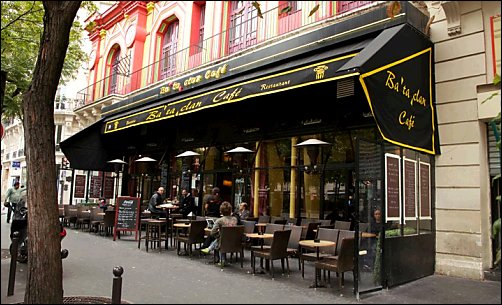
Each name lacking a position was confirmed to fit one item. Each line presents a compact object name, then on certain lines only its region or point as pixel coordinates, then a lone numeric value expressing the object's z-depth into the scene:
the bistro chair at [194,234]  9.64
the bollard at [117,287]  4.81
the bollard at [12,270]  5.72
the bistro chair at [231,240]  8.35
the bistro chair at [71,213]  16.43
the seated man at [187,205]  13.93
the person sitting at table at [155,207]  12.88
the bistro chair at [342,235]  7.64
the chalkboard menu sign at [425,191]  8.10
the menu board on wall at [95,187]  19.44
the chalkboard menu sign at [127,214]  13.00
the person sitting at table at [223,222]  8.68
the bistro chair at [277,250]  7.75
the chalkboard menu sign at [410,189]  7.52
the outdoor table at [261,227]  9.79
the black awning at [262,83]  8.71
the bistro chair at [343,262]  6.54
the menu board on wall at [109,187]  19.58
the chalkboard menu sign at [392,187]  6.96
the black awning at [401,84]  7.05
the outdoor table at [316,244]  7.13
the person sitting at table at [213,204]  12.16
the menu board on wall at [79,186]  18.95
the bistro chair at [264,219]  11.35
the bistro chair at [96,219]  14.43
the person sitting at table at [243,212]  10.97
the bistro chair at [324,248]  7.66
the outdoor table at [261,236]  8.19
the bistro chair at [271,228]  9.24
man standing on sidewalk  11.56
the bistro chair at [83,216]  15.46
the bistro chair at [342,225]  9.47
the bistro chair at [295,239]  8.52
